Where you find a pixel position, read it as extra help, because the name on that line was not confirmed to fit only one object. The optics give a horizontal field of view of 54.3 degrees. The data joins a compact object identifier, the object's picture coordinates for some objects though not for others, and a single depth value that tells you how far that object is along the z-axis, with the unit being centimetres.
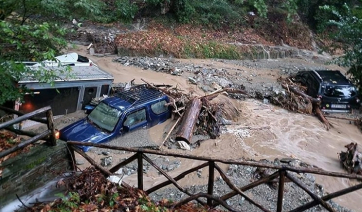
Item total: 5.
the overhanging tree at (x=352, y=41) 1506
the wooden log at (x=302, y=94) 1428
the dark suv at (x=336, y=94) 1414
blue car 964
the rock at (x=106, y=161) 894
